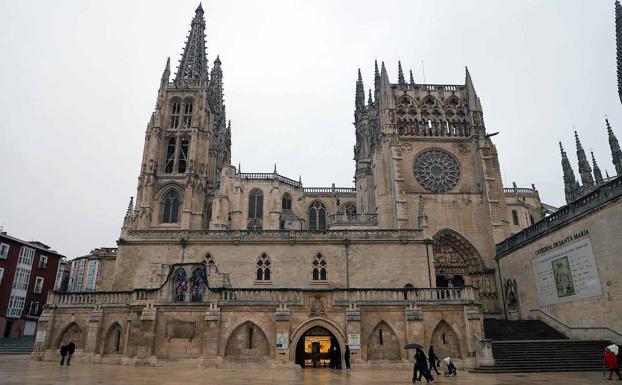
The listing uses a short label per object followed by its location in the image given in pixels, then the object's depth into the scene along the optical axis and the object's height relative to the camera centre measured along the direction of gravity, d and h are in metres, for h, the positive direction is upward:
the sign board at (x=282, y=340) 18.44 -0.55
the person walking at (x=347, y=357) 17.70 -1.26
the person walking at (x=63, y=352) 18.16 -1.06
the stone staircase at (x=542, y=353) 17.58 -1.17
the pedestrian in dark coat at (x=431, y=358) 15.26 -1.14
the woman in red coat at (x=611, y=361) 13.51 -1.11
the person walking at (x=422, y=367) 12.73 -1.22
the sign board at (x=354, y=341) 18.36 -0.60
